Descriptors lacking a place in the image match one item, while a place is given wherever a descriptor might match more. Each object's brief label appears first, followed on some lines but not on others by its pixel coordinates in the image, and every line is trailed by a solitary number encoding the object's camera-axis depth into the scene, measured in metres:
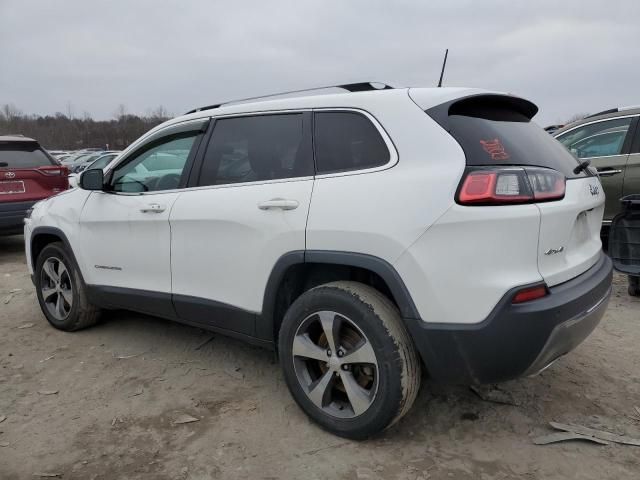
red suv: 7.09
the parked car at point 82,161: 21.17
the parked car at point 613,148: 5.70
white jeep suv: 2.18
